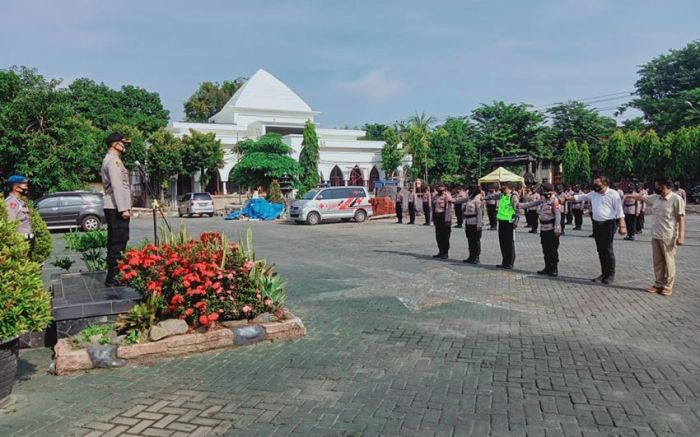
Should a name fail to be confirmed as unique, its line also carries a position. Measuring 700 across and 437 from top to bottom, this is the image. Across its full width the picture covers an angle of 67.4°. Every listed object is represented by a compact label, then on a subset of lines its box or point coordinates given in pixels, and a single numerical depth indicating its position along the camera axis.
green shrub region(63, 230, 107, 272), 8.00
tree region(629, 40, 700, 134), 36.34
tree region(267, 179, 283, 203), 31.98
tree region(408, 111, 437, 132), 47.80
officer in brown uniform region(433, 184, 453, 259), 11.80
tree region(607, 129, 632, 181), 33.72
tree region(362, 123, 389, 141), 53.47
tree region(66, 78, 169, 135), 37.25
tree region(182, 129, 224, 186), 34.19
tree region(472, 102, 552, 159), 39.69
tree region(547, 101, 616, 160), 40.34
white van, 23.81
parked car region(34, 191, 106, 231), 19.98
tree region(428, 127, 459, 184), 40.94
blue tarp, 28.58
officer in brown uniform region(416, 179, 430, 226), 22.36
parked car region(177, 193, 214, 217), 30.38
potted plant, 3.93
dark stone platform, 5.39
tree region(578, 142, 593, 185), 36.56
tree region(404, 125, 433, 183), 40.78
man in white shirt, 8.73
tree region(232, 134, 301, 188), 34.00
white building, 38.94
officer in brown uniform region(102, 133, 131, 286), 6.37
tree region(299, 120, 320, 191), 37.78
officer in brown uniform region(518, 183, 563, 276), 9.52
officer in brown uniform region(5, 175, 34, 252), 7.14
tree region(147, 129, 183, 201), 33.34
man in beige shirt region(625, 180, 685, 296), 7.88
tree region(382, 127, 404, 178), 41.44
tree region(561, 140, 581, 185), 36.88
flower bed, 5.05
